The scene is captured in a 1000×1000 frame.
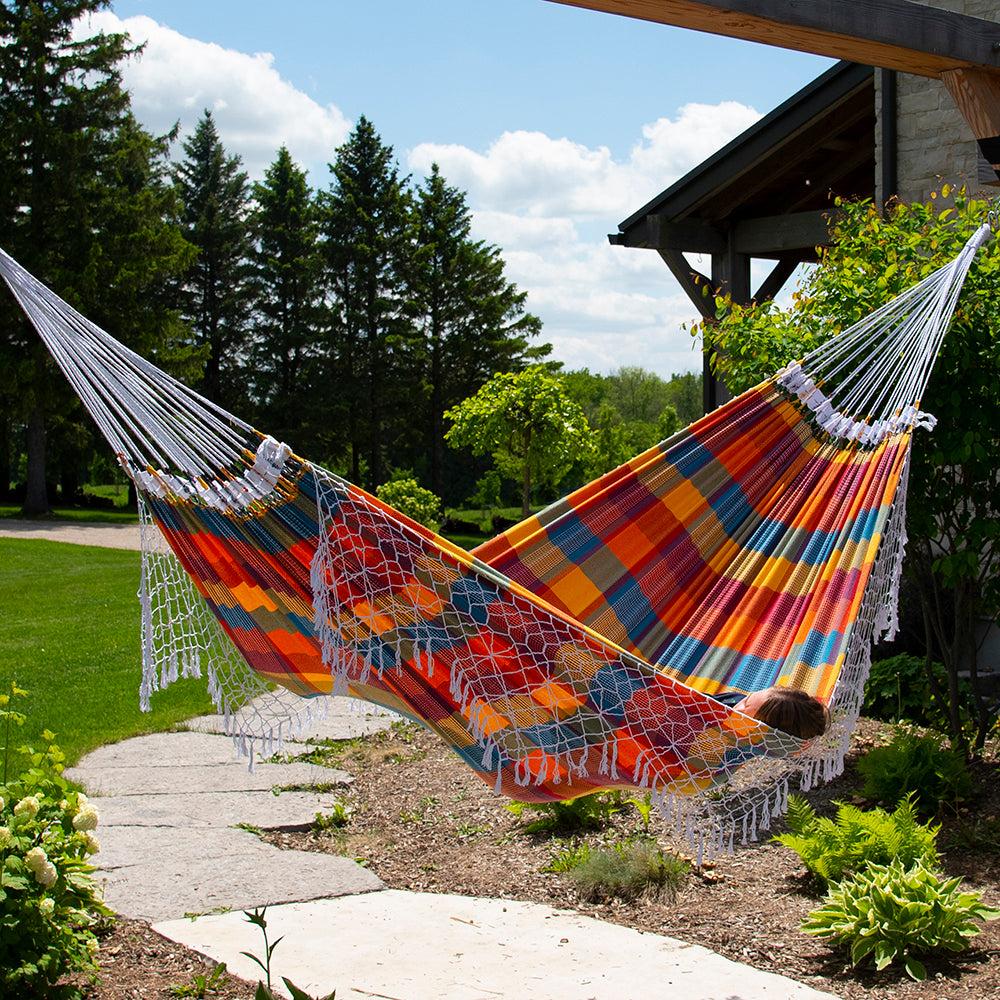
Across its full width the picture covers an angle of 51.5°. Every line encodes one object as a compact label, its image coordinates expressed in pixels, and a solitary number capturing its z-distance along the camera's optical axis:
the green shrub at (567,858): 2.63
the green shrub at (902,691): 3.73
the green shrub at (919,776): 2.79
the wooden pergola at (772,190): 5.14
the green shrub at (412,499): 8.32
